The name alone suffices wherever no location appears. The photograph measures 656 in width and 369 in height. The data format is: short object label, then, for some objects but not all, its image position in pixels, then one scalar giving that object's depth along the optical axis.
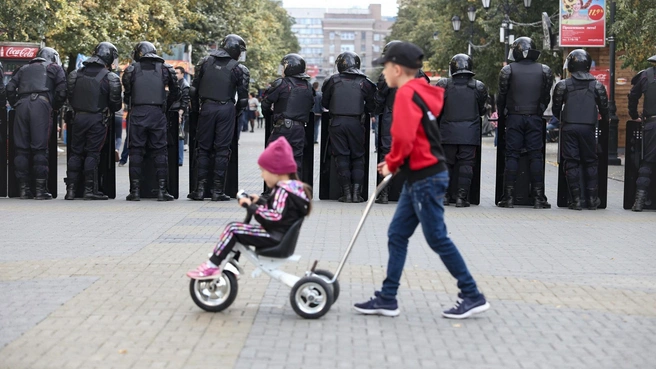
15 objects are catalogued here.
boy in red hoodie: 6.91
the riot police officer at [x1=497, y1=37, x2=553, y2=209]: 14.34
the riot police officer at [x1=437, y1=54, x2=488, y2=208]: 14.36
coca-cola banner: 24.61
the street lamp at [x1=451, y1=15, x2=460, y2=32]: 44.69
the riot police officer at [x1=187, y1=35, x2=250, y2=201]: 14.60
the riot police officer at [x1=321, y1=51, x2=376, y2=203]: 14.66
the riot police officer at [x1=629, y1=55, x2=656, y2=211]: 14.12
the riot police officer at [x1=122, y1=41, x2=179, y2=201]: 14.56
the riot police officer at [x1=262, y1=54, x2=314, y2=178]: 14.62
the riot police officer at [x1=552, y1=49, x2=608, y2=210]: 14.26
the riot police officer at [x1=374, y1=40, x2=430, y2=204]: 14.45
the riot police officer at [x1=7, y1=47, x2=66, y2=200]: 14.68
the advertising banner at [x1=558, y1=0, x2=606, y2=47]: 25.69
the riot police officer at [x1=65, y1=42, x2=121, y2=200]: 14.68
